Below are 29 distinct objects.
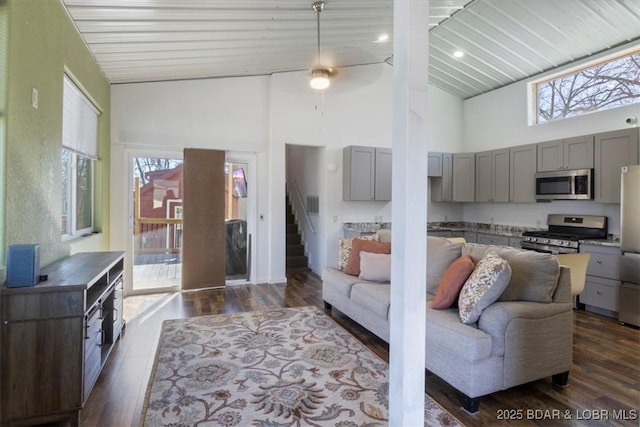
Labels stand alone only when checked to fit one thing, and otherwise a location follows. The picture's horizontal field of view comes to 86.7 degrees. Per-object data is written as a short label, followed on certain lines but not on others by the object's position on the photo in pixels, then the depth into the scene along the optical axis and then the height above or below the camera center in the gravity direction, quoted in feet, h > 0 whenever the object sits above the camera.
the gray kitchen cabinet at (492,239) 17.68 -1.36
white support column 4.85 +0.11
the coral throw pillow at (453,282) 8.45 -1.73
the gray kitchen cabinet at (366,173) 18.90 +2.28
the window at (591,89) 14.25 +5.82
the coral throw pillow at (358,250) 12.47 -1.34
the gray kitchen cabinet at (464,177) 20.59 +2.30
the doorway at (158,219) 16.07 -0.32
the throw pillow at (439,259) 10.37 -1.41
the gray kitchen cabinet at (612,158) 13.38 +2.29
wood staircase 22.17 -2.61
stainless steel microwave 14.74 +1.36
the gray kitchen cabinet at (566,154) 14.82 +2.80
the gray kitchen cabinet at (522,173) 17.19 +2.15
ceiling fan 14.47 +5.82
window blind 10.53 +3.12
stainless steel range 14.43 -0.87
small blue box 6.34 -1.01
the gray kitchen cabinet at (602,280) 12.90 -2.56
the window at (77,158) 10.77 +1.93
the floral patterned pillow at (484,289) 7.50 -1.68
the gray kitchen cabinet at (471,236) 19.87 -1.34
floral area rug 6.91 -4.09
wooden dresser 6.30 -2.68
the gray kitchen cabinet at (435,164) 20.93 +3.08
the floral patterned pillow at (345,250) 13.23 -1.46
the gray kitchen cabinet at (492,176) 18.61 +2.18
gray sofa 7.11 -2.68
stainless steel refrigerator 12.12 -1.17
